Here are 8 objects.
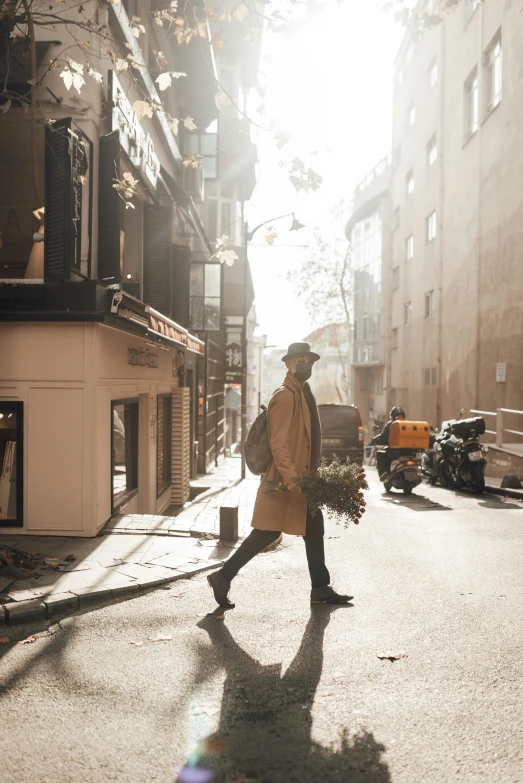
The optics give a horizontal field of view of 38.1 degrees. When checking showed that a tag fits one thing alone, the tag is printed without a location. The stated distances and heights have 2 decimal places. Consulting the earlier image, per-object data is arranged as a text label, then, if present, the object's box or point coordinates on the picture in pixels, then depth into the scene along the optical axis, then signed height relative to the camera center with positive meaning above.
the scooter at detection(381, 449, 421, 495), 15.01 -1.57
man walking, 5.79 -0.78
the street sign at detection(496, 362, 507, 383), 20.44 +0.57
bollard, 8.91 -1.59
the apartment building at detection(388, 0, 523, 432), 20.27 +5.96
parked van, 21.36 -1.10
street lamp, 21.98 +0.92
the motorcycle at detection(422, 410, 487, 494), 14.88 -1.24
